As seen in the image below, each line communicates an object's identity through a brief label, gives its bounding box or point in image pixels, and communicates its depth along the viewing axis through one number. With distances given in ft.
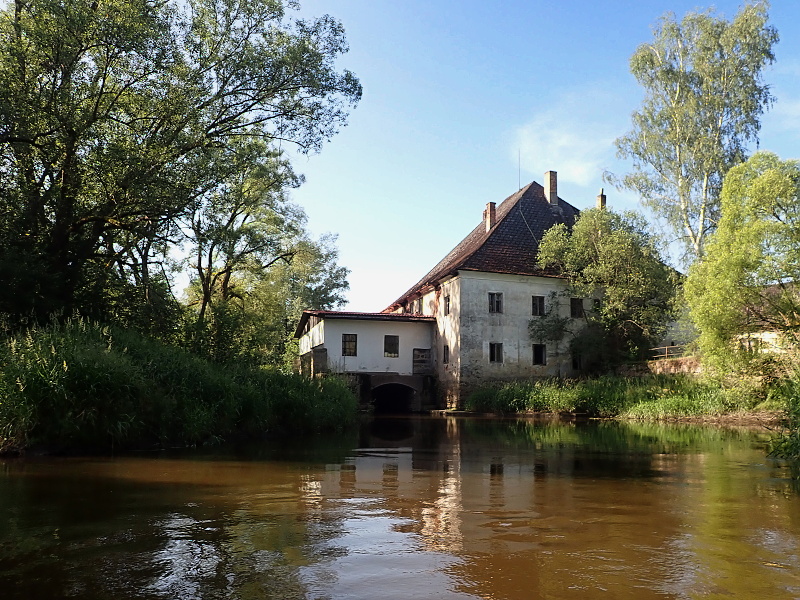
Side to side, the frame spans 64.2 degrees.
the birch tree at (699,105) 98.12
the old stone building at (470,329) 107.04
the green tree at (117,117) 50.62
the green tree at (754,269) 61.52
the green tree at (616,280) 98.27
